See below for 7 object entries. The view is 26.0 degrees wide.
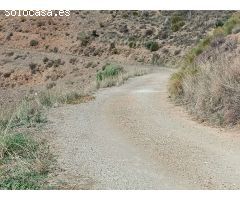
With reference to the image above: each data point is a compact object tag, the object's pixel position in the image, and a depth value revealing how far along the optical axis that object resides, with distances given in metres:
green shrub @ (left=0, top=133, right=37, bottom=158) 8.45
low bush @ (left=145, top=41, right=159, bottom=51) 48.92
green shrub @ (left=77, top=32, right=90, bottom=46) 52.19
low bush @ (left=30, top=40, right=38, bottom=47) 50.89
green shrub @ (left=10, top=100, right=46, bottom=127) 11.52
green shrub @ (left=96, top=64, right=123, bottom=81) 27.05
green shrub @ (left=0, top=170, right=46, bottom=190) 6.95
